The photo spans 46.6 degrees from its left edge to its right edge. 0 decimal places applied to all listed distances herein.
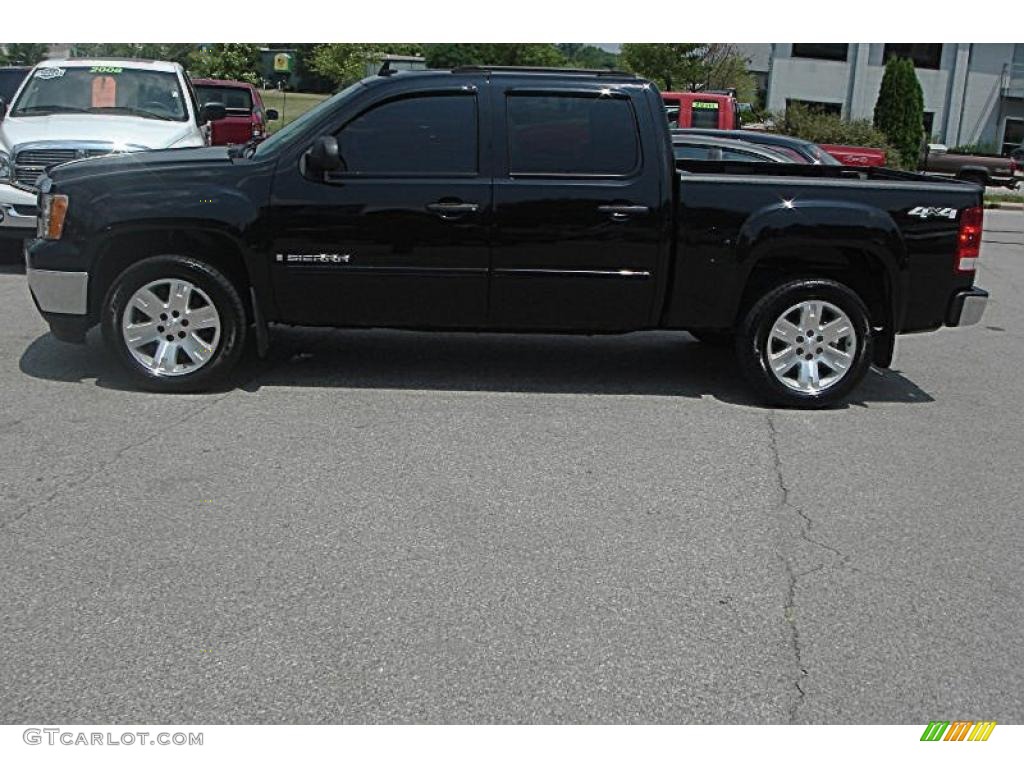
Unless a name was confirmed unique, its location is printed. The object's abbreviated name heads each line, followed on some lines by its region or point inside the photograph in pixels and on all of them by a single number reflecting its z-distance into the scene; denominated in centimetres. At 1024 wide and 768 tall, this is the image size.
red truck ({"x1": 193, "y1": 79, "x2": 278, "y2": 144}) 1636
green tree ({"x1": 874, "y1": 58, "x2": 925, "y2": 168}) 3391
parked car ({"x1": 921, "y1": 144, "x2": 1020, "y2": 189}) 3356
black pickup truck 709
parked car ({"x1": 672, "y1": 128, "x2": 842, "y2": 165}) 1164
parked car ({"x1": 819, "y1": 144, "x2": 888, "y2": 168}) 1795
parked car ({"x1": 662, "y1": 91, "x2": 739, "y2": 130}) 2036
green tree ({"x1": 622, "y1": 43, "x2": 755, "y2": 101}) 3847
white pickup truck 1131
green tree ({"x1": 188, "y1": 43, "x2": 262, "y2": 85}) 3934
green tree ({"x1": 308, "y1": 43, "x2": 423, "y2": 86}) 3216
